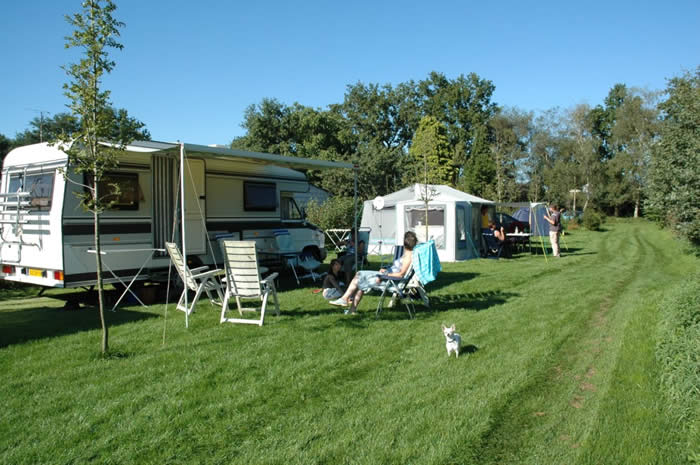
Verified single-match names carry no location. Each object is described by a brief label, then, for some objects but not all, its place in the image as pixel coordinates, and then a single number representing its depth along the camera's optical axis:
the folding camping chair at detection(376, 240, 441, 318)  6.80
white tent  14.49
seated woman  6.82
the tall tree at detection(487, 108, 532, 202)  40.55
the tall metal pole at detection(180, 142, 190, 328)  6.18
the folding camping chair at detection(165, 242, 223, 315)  6.71
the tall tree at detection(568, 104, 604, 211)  42.59
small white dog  4.91
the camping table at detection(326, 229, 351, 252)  16.50
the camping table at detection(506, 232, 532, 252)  16.36
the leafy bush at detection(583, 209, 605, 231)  32.78
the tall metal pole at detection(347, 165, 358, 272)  8.97
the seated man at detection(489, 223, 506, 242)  15.49
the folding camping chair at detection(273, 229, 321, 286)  10.36
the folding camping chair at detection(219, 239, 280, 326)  6.27
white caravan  7.24
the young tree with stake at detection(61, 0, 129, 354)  4.46
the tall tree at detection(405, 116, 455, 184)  34.66
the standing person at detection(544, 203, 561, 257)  14.91
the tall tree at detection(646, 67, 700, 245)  12.77
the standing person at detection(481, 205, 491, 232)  16.70
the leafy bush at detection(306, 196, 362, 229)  20.28
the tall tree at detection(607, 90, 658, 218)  40.72
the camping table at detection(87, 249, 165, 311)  7.43
